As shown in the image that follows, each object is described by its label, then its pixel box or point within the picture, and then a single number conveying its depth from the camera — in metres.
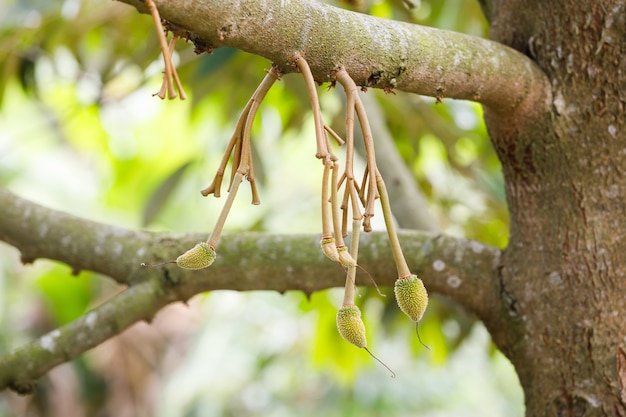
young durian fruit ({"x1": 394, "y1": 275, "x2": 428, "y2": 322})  1.32
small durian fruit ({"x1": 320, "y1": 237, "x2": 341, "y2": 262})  1.29
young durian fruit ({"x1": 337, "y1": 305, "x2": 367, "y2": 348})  1.31
